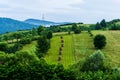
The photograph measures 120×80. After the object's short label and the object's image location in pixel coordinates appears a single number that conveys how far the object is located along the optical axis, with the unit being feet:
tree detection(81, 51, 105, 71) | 211.33
